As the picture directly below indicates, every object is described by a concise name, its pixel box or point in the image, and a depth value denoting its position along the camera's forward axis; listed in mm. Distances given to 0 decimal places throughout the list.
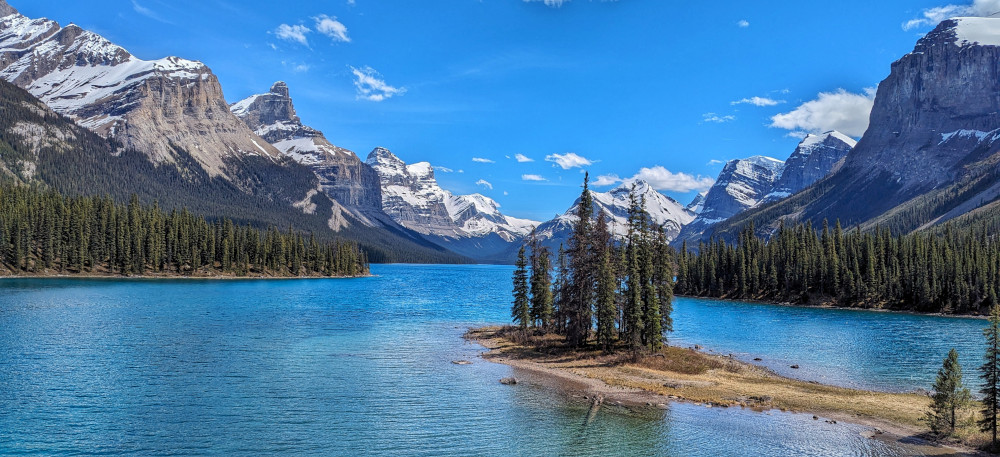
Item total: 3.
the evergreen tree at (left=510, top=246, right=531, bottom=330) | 77312
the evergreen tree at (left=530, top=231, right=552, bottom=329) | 77188
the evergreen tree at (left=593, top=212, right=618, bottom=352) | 63062
